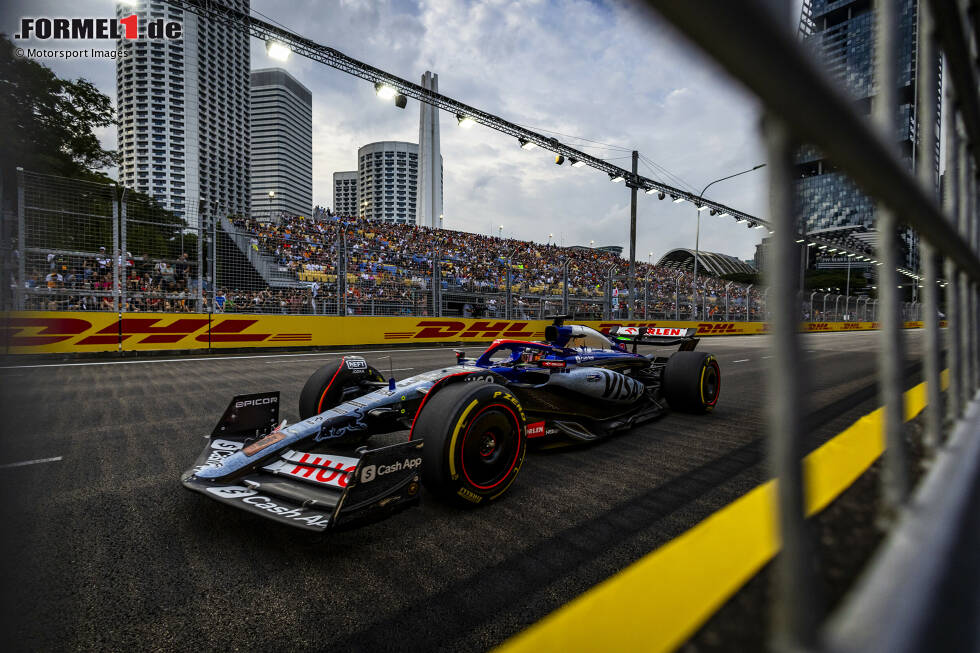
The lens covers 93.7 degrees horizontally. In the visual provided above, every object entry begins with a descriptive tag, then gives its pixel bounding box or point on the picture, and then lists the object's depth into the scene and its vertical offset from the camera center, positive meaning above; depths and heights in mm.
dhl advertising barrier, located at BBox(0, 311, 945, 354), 8641 -193
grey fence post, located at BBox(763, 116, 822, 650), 427 -96
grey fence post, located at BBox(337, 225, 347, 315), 11922 +1360
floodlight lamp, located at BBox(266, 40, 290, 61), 11806 +7056
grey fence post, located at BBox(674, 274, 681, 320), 21038 +1049
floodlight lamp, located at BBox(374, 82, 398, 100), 13580 +6908
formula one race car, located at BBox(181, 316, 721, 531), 2191 -681
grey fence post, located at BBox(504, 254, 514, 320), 15010 +834
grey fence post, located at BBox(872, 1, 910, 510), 679 +37
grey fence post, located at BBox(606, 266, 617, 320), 16984 +1277
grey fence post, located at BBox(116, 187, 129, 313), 8995 +1003
